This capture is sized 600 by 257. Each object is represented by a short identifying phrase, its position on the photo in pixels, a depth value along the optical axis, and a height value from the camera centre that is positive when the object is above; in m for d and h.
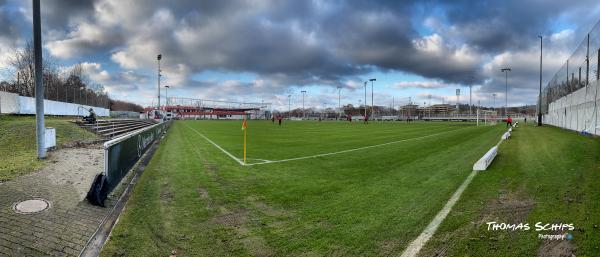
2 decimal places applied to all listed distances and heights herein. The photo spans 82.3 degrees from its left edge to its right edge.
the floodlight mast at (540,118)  45.55 -0.10
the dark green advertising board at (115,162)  7.26 -1.32
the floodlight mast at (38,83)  12.27 +1.20
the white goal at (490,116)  79.85 +0.17
